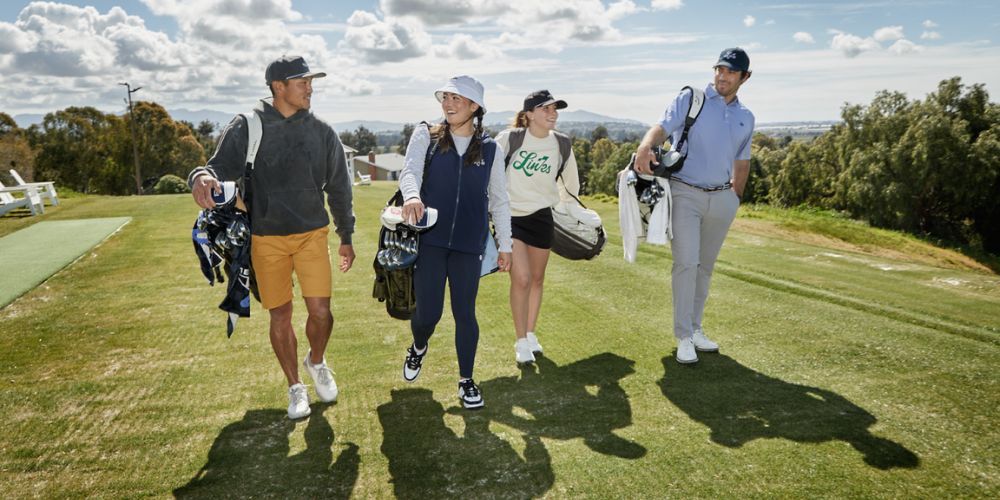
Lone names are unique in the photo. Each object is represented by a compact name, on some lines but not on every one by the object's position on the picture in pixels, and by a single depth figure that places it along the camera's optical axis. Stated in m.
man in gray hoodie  3.87
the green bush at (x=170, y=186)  43.28
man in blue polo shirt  4.90
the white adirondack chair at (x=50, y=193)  17.77
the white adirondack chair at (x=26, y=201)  15.19
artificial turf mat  7.73
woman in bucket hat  3.91
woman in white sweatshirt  4.93
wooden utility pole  53.95
